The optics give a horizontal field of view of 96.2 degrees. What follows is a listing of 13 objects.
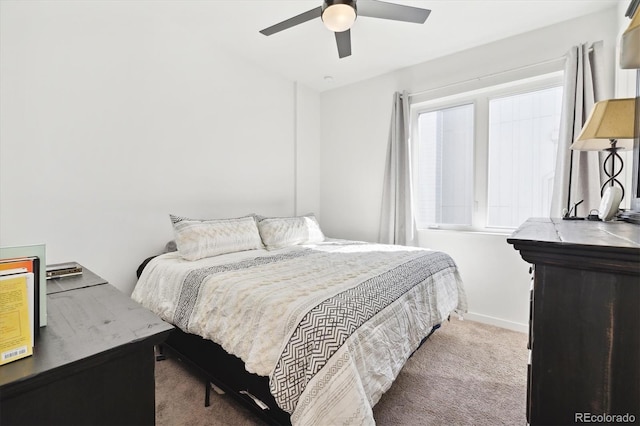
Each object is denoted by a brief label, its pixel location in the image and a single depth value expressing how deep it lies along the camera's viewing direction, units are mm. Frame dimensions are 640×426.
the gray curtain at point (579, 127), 2225
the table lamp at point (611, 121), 1379
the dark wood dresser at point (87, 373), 563
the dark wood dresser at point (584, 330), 546
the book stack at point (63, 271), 1374
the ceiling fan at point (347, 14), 1793
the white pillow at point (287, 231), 2771
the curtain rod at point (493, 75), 2484
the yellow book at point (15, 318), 600
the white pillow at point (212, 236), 2205
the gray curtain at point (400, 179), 3219
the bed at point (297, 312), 1158
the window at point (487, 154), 2695
